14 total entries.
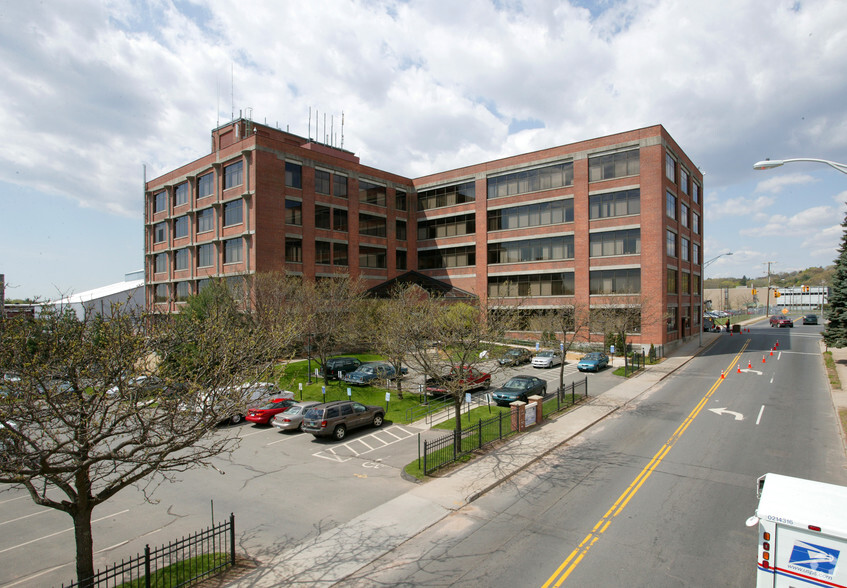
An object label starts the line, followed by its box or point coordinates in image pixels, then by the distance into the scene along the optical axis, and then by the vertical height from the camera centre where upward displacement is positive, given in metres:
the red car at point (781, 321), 66.56 -3.31
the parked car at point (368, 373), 27.56 -4.61
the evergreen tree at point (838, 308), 32.62 -0.68
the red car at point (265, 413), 21.67 -5.51
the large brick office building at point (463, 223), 41.41 +7.73
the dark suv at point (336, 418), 18.94 -5.13
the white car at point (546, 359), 35.69 -4.79
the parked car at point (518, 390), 23.69 -4.85
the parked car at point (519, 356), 25.78 -3.59
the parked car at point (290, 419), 20.45 -5.45
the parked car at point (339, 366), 31.25 -4.74
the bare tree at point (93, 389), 7.25 -1.65
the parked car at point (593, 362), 33.88 -4.77
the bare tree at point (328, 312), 28.92 -1.02
